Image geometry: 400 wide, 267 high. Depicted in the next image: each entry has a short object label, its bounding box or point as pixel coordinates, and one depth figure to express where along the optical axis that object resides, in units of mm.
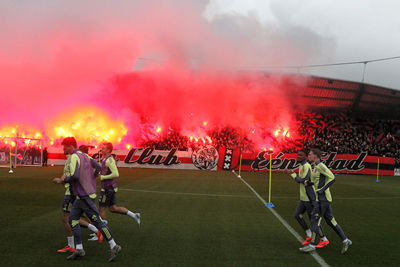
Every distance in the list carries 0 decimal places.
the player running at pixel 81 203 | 6438
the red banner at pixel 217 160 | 35969
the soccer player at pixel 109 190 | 8617
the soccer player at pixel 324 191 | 7363
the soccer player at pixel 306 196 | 7684
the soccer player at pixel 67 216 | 6984
